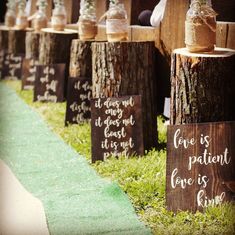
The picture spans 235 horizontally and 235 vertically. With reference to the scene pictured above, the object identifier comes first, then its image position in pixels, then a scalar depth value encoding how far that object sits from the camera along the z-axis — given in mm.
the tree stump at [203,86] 3954
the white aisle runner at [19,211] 3648
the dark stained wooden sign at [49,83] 8392
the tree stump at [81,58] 7081
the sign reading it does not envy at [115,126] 5184
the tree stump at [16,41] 11991
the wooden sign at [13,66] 11618
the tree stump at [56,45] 8484
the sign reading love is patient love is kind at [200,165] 3818
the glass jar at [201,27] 4070
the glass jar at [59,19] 8659
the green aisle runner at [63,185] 3691
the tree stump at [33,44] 10278
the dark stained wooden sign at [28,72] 9994
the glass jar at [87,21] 6759
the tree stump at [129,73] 5269
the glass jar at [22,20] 12104
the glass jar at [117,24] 5583
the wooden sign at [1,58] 11765
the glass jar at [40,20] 10276
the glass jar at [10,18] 13099
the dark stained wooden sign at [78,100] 6827
